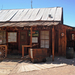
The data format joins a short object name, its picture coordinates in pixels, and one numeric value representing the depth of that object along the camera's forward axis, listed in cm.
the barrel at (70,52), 774
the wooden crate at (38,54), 649
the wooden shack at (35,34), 870
